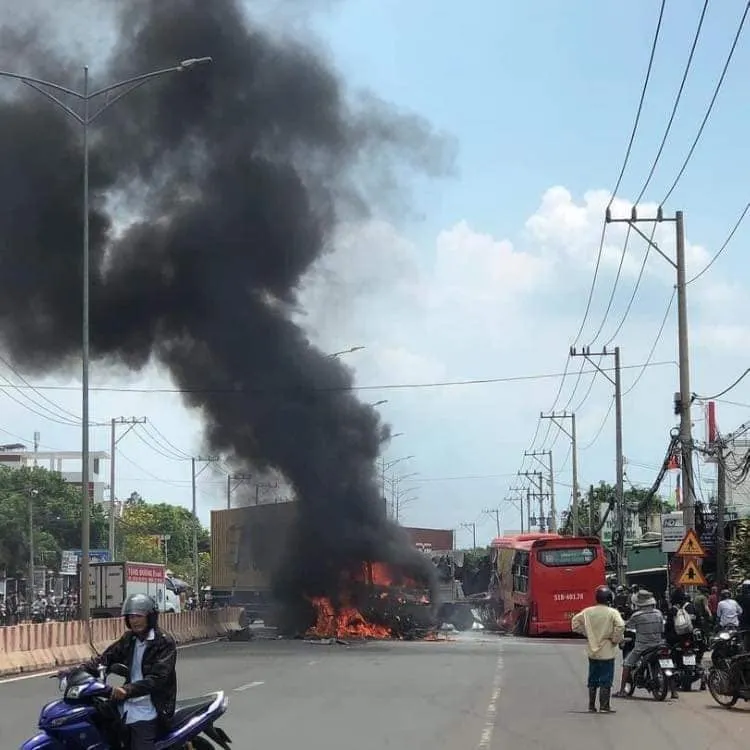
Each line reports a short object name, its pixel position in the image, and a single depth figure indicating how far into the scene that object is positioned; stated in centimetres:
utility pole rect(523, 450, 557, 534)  7600
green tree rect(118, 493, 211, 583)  9806
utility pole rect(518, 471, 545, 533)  9288
